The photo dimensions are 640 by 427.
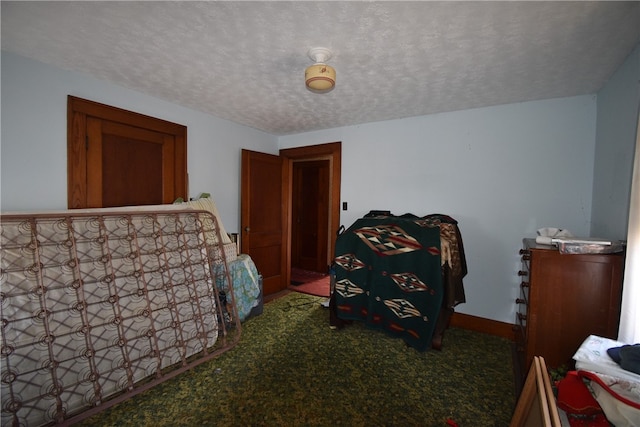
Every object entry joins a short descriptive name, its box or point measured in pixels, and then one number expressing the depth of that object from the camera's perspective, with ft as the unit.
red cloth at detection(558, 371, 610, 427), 3.13
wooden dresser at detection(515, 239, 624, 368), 5.01
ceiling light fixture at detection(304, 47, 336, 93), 5.57
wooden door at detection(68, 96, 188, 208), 7.00
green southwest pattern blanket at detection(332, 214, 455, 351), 7.17
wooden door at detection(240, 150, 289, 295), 11.18
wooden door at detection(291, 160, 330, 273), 16.57
